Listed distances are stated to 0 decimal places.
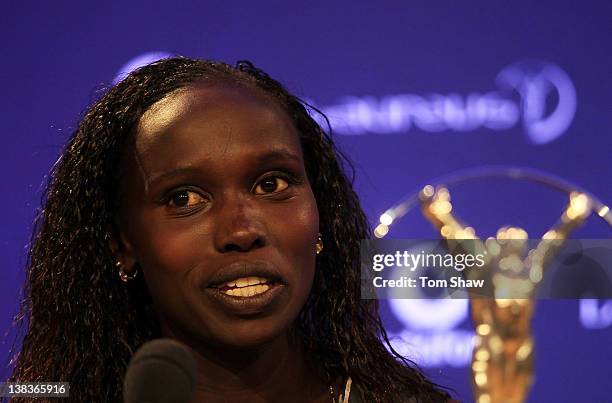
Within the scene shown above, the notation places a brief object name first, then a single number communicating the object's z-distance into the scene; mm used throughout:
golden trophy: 3012
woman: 2658
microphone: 2474
